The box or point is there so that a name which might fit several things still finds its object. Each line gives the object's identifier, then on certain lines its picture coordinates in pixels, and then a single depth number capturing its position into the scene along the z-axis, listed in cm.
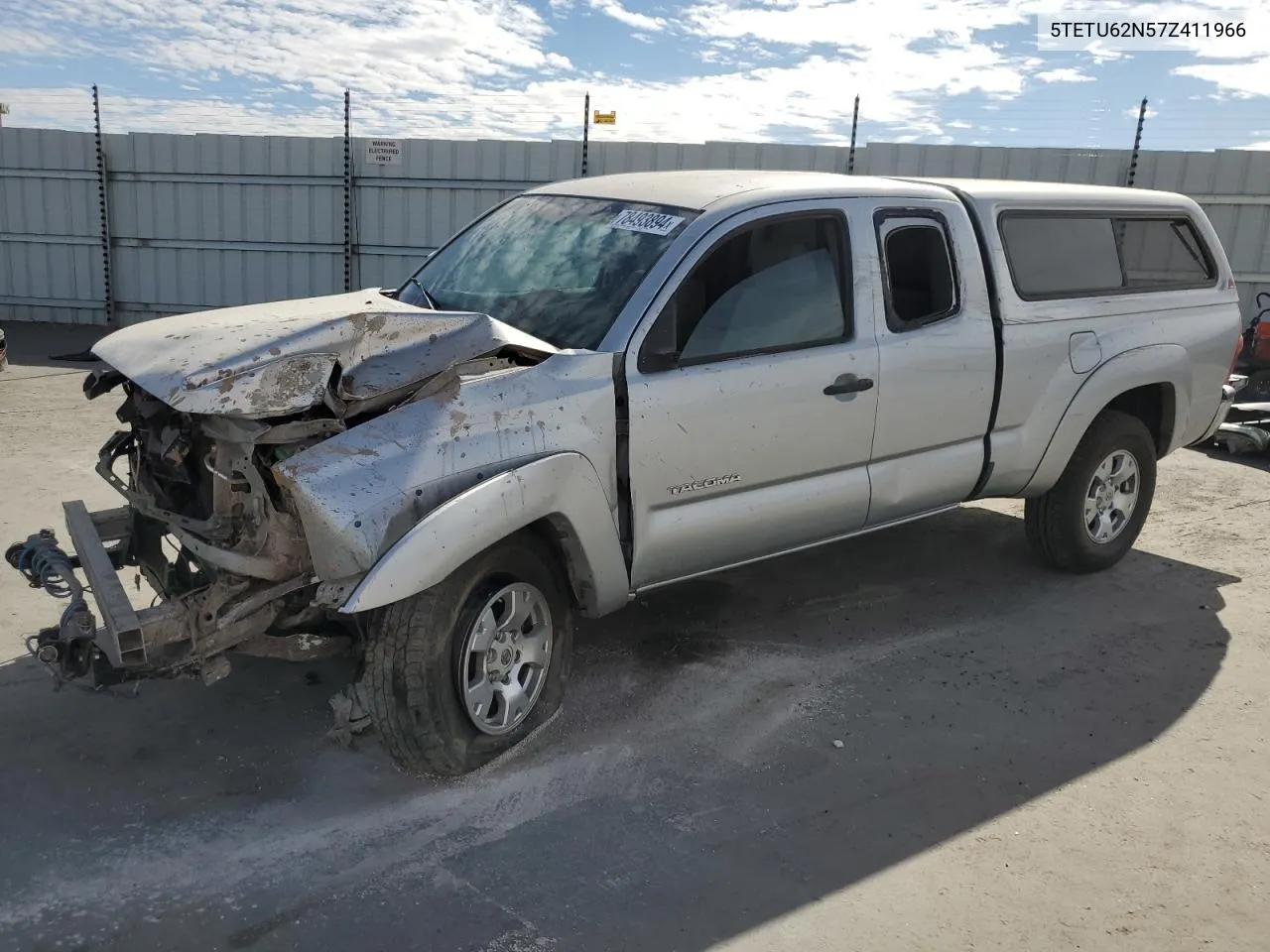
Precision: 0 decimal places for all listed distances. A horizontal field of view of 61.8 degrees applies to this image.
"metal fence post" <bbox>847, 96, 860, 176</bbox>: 1295
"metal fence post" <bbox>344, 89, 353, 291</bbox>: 1371
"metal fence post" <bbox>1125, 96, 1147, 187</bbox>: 1249
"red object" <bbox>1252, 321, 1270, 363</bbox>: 1080
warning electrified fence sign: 1388
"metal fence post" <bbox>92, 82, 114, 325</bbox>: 1438
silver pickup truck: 329
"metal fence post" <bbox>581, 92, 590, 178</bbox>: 1330
